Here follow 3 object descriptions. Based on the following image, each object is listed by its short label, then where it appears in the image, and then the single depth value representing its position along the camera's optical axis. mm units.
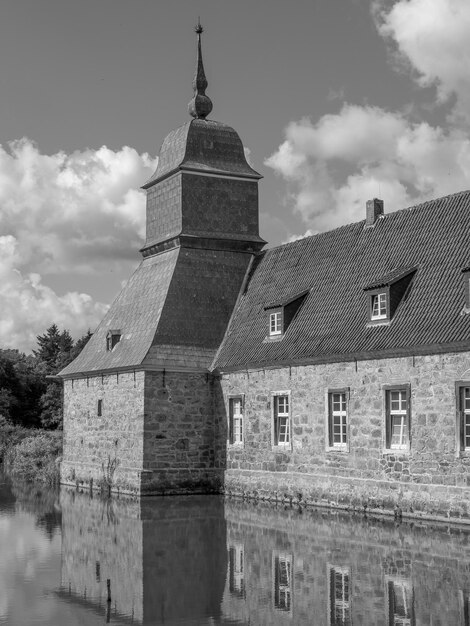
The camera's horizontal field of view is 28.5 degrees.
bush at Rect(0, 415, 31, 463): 39803
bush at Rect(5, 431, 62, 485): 33281
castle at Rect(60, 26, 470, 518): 19547
